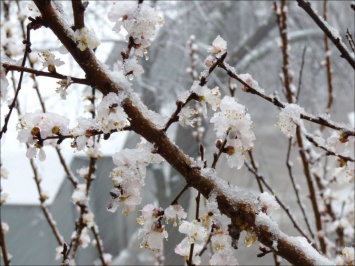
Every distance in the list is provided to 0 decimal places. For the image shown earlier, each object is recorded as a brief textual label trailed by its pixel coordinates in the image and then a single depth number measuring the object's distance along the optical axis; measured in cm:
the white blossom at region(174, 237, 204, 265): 87
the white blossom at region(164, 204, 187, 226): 77
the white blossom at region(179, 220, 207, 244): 76
